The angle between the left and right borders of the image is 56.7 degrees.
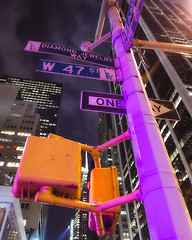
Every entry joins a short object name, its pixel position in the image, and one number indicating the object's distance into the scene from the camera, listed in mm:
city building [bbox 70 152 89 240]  156375
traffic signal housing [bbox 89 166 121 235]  2498
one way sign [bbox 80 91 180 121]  3469
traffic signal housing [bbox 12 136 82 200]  2047
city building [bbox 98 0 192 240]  52156
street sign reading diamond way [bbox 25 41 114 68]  4730
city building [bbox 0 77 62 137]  175912
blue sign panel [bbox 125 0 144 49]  3131
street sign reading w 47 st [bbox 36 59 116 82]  4172
